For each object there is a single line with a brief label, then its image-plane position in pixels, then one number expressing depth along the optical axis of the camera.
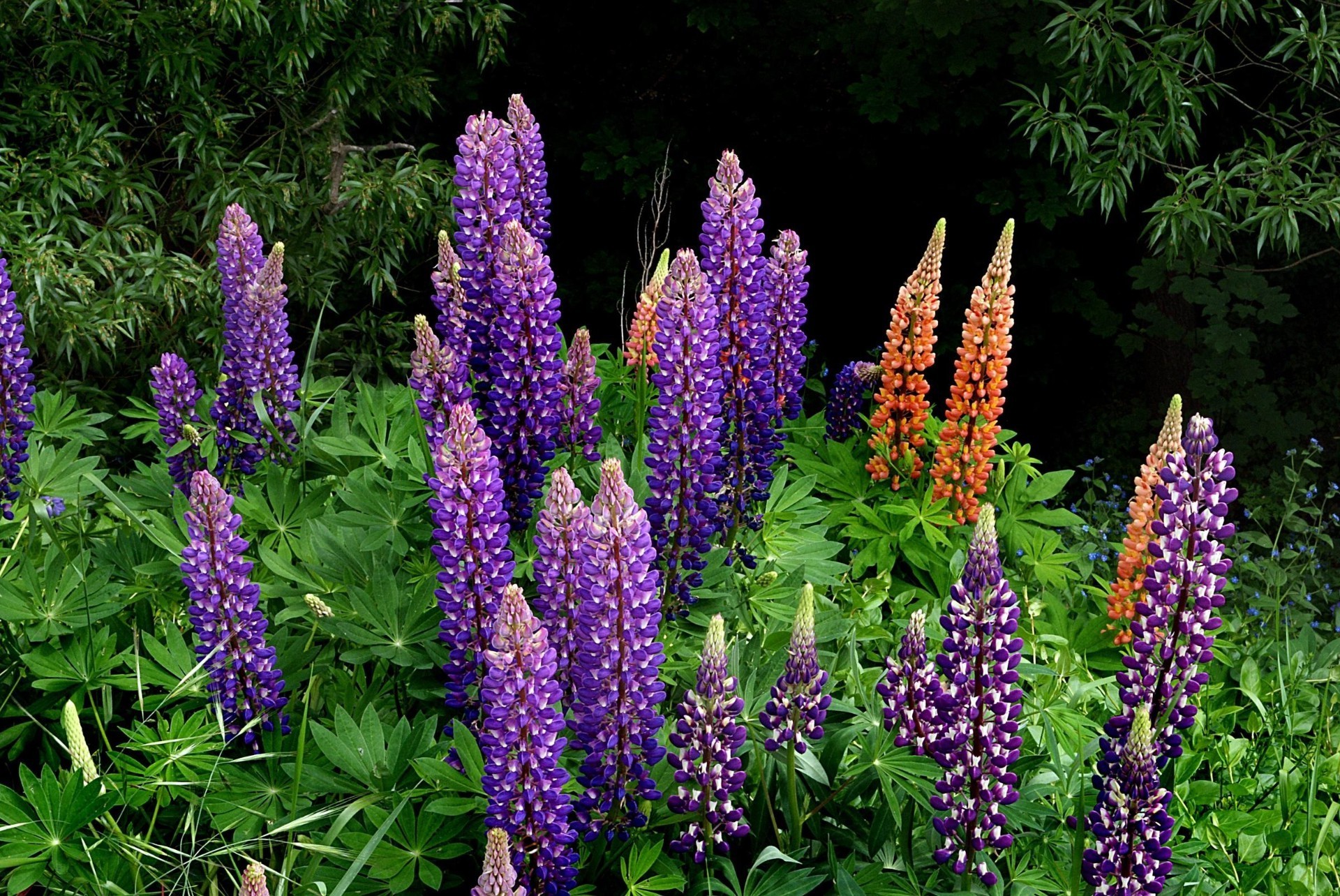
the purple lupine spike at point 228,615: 2.60
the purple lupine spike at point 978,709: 2.39
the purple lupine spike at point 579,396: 3.33
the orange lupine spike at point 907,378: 4.27
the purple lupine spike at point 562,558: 2.35
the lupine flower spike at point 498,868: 1.93
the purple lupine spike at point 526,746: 2.21
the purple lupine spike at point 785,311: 3.82
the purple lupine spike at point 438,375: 3.14
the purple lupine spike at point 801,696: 2.42
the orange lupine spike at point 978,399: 4.20
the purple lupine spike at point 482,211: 3.18
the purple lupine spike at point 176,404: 3.64
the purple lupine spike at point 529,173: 3.44
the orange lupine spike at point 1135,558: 3.88
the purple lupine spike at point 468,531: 2.45
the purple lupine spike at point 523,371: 3.04
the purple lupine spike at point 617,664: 2.29
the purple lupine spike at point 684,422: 2.94
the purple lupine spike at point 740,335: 3.45
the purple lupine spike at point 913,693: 2.56
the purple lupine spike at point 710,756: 2.37
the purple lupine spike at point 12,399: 3.58
